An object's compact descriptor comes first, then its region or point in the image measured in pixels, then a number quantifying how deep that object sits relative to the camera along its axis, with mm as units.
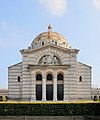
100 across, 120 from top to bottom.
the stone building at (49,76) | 43781
